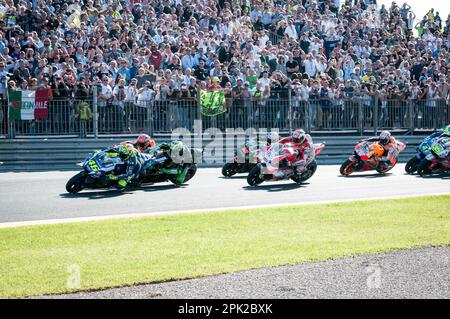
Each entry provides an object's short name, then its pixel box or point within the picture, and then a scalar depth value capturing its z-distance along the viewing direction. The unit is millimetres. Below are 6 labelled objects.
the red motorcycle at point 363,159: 18688
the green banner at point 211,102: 21469
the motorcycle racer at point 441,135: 18594
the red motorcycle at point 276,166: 16391
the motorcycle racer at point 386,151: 19062
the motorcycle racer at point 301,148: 16828
